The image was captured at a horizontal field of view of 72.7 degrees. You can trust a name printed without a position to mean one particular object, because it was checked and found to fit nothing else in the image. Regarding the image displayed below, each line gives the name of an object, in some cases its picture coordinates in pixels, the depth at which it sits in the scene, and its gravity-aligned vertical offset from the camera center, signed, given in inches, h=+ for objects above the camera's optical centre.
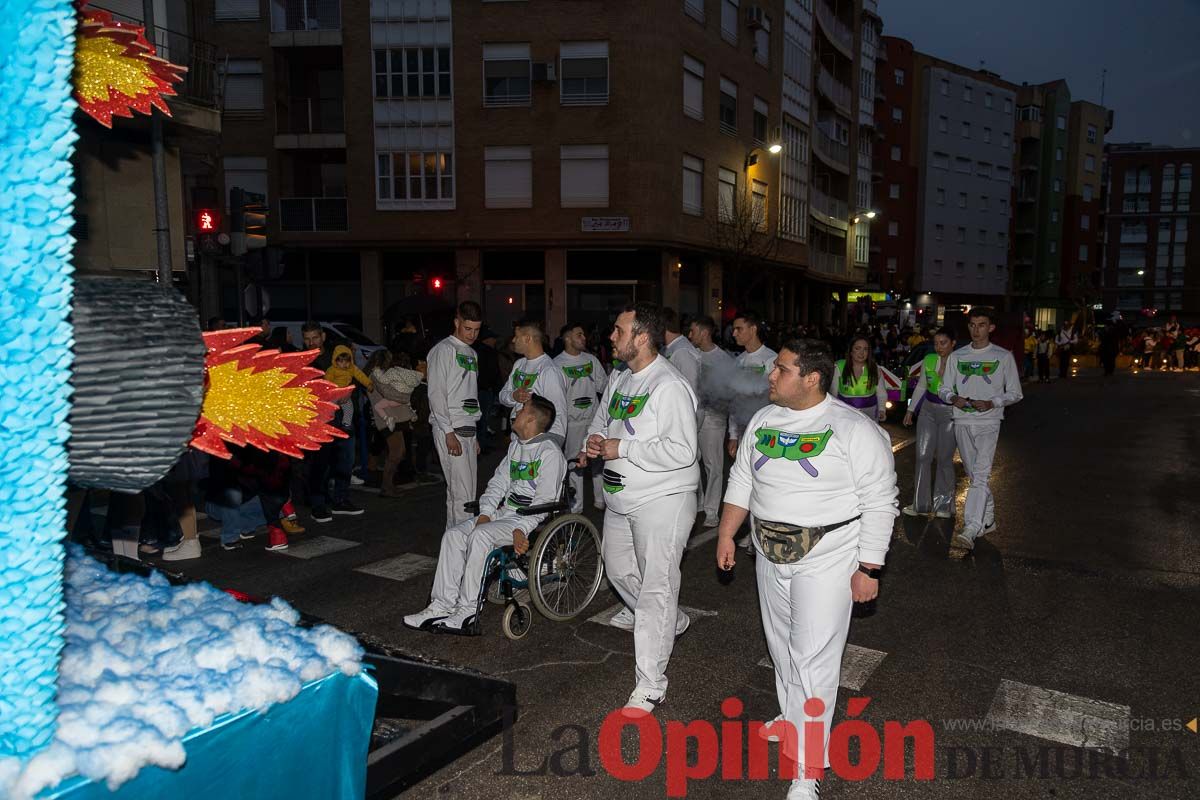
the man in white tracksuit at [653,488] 175.5 -37.5
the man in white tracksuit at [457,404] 280.2 -30.8
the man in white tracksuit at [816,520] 141.7 -35.9
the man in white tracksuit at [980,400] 305.6 -31.2
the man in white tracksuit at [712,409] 346.6 -40.5
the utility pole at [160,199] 427.8 +60.2
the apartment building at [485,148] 1063.0 +224.2
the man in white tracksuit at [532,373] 290.5 -21.1
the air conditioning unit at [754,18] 1230.3 +449.1
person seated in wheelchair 216.7 -56.9
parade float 51.2 -13.5
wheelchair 218.7 -71.8
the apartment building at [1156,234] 3794.3 +388.8
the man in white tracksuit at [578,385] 361.7 -31.4
